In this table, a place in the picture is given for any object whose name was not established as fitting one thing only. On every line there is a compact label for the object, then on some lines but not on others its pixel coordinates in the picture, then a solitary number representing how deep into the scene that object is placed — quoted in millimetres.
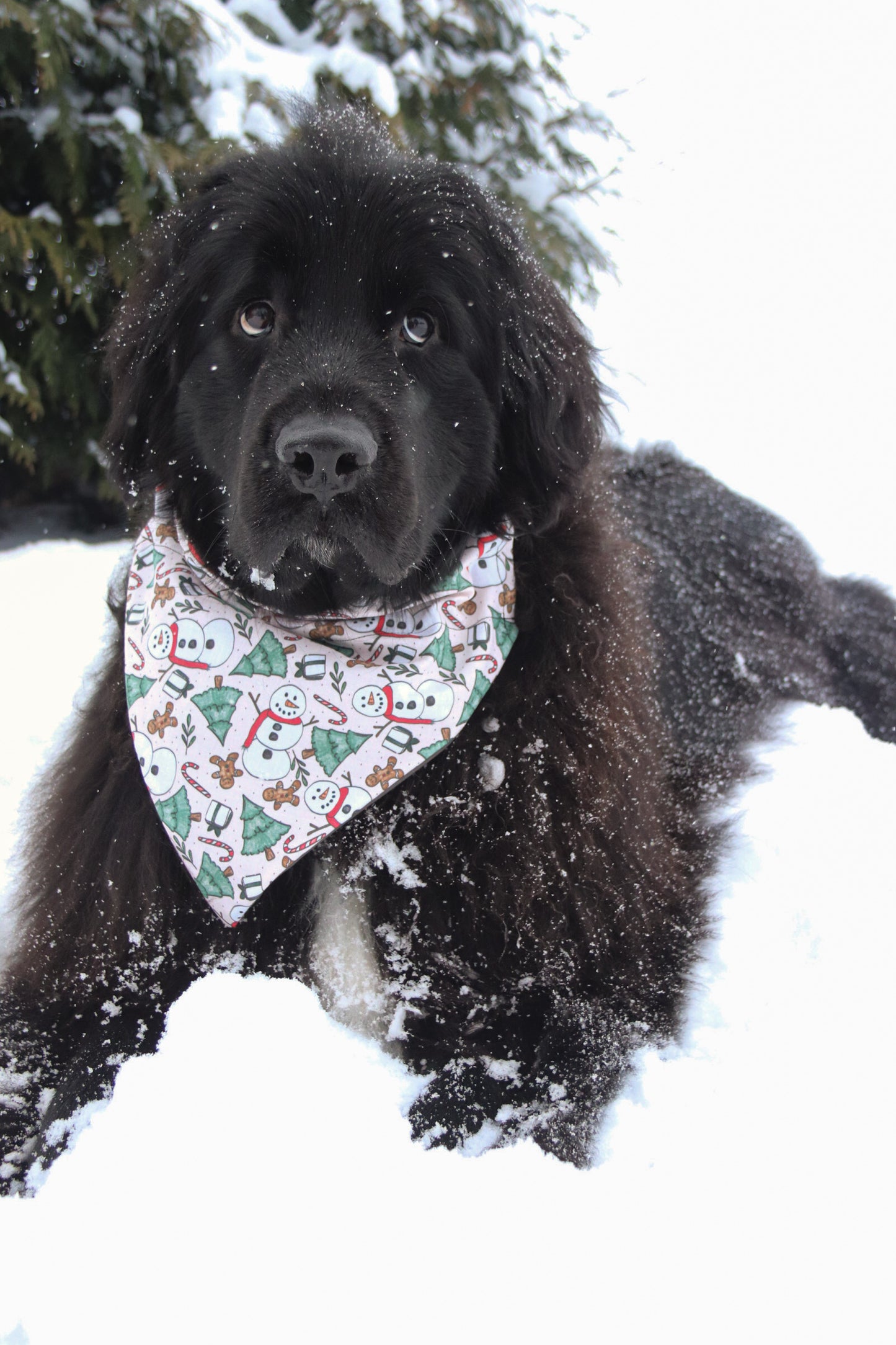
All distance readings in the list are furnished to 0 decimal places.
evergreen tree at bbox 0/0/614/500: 1571
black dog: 1054
